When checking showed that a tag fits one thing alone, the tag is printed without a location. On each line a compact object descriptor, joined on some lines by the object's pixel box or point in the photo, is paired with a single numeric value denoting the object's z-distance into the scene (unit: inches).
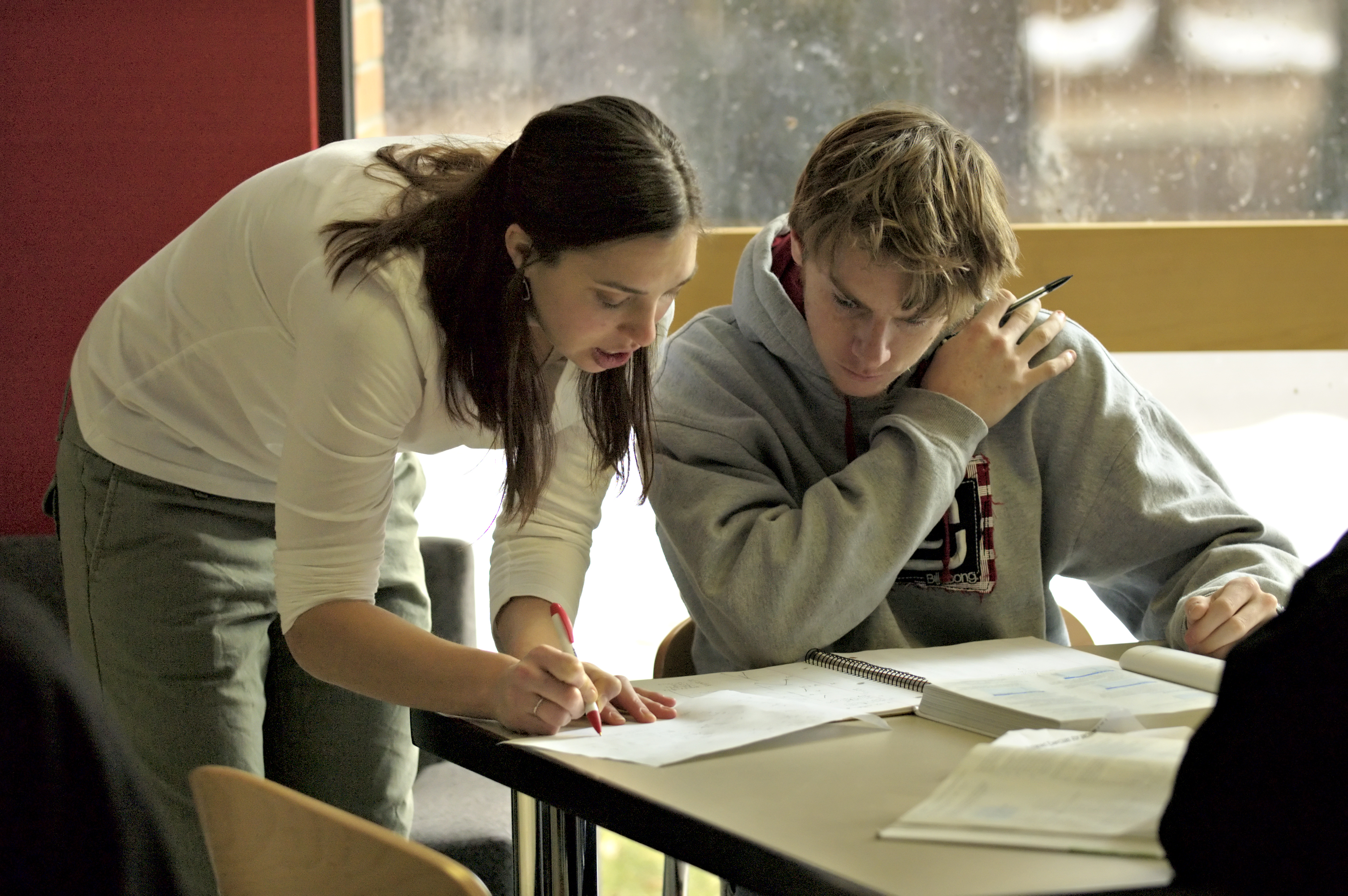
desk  121.8
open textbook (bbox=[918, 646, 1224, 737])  131.5
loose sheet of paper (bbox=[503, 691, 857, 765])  129.6
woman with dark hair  133.7
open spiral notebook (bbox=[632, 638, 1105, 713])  135.2
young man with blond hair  142.0
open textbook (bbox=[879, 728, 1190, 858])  123.1
